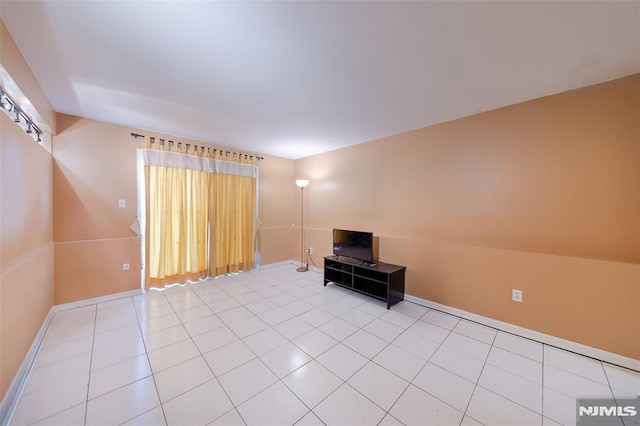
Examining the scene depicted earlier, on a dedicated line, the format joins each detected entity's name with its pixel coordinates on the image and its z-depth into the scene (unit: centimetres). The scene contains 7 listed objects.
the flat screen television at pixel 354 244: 341
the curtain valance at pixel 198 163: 345
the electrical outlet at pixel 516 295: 238
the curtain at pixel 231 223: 408
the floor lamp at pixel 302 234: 478
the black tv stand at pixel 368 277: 305
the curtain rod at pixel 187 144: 332
